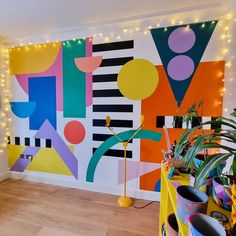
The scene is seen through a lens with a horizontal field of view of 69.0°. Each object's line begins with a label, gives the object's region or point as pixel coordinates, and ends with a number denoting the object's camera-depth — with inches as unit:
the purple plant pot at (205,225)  24.3
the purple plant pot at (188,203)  29.0
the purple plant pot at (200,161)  39.2
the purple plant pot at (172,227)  43.5
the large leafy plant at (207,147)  23.0
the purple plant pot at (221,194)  31.9
